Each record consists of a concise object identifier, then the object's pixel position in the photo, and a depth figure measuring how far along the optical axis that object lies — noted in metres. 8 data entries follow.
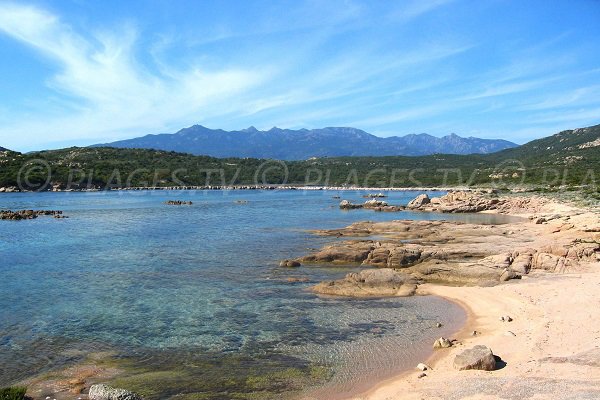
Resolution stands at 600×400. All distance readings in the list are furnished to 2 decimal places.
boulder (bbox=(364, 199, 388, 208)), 77.19
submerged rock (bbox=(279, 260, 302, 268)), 28.61
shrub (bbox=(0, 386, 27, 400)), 10.92
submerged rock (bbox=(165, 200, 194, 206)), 87.44
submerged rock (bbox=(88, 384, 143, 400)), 10.96
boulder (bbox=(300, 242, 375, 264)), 29.55
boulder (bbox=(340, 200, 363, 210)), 75.38
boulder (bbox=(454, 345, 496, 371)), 12.62
